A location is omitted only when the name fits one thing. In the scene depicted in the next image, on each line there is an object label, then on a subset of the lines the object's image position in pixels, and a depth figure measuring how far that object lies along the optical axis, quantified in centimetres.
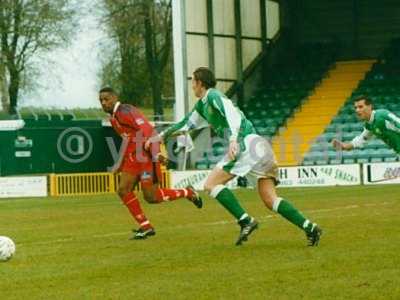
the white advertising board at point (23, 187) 3547
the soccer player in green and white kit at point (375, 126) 1586
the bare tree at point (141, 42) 5453
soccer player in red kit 1584
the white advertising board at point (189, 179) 3575
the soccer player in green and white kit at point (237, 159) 1345
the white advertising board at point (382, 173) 3428
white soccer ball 1247
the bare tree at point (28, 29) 5694
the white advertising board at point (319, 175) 3472
